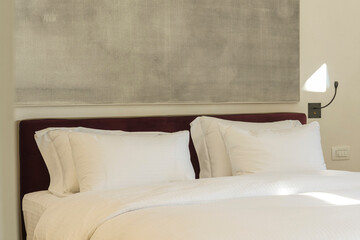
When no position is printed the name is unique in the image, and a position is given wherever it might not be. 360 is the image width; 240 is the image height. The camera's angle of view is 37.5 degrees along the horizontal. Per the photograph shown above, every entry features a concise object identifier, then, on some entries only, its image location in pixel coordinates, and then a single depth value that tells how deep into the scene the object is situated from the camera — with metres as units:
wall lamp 3.85
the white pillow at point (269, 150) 2.98
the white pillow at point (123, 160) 2.59
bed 1.71
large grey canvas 3.01
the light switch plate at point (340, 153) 3.91
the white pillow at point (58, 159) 2.69
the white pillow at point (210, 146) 3.10
